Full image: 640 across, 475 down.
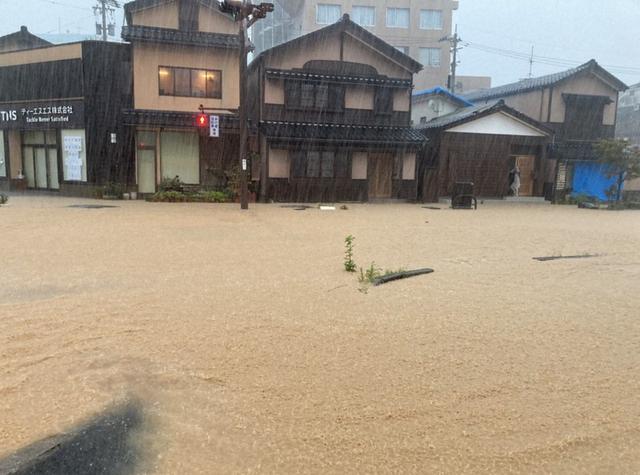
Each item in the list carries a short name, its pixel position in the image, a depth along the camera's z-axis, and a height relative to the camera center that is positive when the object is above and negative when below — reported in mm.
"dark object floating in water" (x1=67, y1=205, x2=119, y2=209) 16094 -1339
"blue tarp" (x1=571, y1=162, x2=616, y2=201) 25266 +123
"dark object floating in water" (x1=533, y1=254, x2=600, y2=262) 8160 -1289
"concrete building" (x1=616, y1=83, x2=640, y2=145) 37688 +4866
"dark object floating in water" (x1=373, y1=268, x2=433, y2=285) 6323 -1332
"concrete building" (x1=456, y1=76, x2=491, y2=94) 53531 +10491
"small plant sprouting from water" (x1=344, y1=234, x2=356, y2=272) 6891 -1276
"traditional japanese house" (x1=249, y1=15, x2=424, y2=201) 20531 +2560
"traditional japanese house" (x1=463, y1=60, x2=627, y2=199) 25125 +3584
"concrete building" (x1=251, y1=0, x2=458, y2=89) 48062 +14936
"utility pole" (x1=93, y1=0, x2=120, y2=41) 36750 +11867
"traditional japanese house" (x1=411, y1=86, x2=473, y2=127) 28328 +4221
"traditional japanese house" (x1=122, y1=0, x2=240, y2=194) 20172 +3501
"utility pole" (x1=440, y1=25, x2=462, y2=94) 37625 +9717
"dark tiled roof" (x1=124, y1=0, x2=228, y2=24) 20125 +6634
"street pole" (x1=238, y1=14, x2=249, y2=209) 15750 +1585
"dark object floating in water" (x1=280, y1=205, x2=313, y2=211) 17303 -1265
